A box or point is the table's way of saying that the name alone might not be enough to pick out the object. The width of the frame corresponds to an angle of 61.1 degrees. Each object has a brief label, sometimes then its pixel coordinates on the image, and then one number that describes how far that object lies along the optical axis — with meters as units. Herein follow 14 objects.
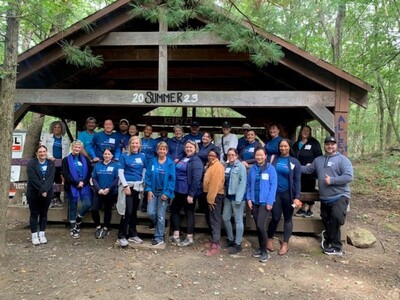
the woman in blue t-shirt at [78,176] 5.91
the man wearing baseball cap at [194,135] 6.53
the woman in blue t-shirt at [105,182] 5.80
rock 6.09
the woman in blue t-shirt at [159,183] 5.59
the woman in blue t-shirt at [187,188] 5.62
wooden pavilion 5.87
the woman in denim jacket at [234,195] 5.45
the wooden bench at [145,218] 6.19
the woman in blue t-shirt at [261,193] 5.30
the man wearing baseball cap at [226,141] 6.36
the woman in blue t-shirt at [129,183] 5.60
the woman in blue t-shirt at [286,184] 5.53
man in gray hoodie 5.52
